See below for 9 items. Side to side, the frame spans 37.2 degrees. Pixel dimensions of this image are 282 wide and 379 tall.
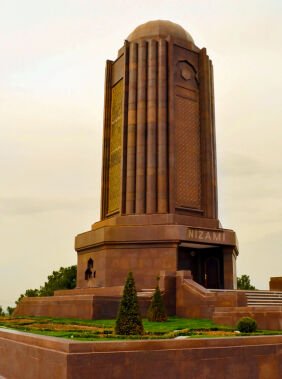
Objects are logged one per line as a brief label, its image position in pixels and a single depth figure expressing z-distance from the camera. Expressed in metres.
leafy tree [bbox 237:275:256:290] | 50.10
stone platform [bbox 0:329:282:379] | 8.59
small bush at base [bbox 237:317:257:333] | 12.81
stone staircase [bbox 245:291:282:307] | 19.72
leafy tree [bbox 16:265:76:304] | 44.53
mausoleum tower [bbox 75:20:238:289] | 26.16
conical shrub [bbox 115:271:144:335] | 11.17
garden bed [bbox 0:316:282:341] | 10.89
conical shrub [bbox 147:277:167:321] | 16.95
